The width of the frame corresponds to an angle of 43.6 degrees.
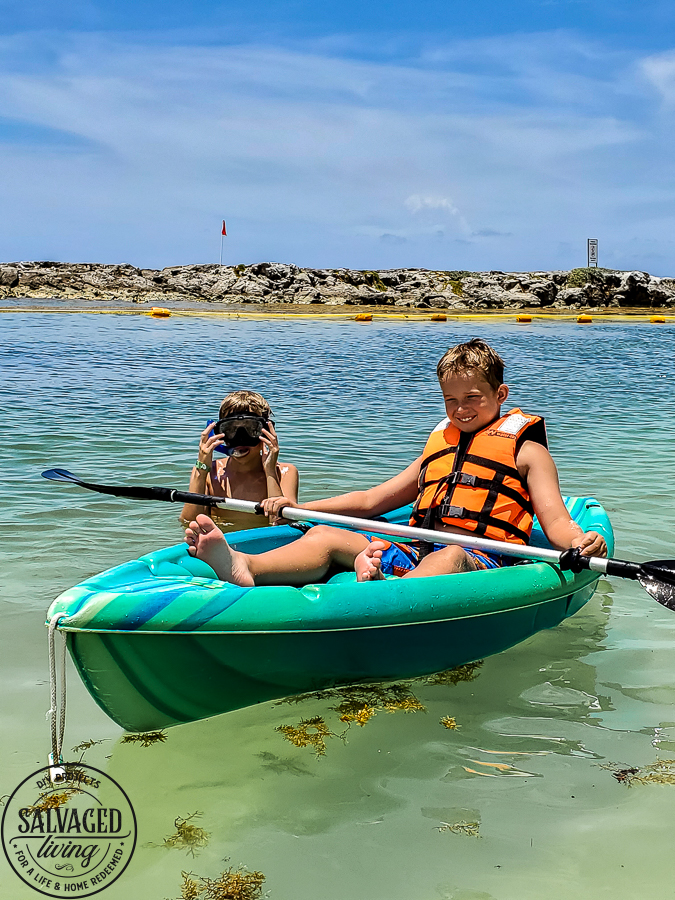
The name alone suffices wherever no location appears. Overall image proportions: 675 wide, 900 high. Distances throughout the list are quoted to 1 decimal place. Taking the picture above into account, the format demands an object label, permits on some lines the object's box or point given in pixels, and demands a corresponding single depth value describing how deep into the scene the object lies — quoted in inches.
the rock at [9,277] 1695.4
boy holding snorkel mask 171.0
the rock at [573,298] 1590.8
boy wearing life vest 131.9
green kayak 101.3
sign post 1889.8
